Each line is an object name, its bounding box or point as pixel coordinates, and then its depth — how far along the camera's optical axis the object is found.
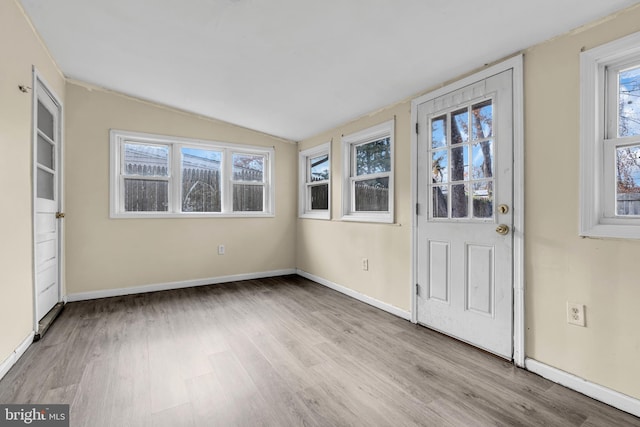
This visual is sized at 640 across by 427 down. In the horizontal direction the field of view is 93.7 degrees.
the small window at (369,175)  3.25
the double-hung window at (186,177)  3.78
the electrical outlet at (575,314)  1.79
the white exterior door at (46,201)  2.60
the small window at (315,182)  4.24
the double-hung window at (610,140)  1.67
